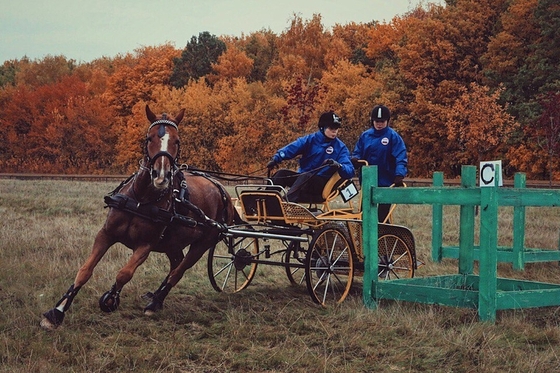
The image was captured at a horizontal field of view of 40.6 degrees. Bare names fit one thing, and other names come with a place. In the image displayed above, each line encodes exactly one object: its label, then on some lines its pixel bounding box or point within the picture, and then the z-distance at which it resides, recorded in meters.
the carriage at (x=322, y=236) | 8.37
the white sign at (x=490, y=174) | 7.23
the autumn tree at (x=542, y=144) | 37.75
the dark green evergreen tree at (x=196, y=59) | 64.75
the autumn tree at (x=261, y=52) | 69.25
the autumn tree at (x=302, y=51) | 58.50
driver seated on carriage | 8.87
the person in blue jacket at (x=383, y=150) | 9.84
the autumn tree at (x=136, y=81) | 64.31
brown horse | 6.68
